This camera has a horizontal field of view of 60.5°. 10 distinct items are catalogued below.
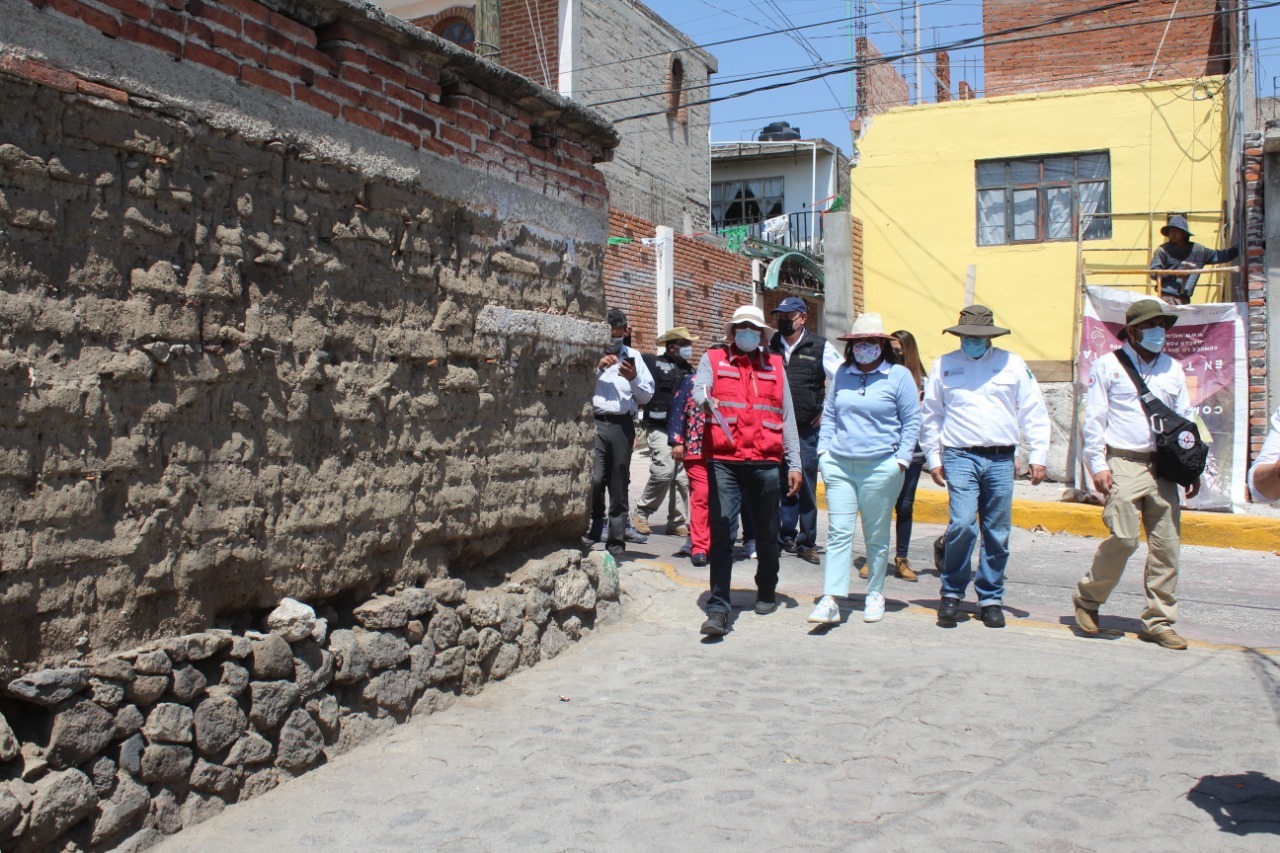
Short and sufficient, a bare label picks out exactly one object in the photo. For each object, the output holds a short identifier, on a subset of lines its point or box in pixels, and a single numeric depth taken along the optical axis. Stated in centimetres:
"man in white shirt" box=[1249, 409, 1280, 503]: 371
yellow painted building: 1477
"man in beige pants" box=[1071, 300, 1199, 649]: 567
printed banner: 1055
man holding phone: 798
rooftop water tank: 2834
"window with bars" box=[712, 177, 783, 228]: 2778
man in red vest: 604
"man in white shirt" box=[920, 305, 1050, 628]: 602
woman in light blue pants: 608
